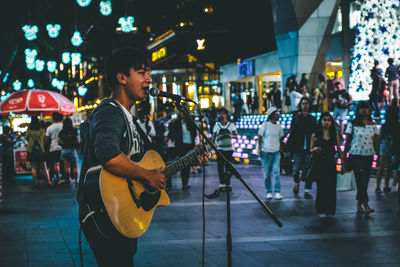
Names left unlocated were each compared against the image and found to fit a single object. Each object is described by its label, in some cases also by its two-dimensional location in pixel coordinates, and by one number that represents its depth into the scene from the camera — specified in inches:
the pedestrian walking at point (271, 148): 430.0
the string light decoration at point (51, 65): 1063.0
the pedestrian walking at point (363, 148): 361.4
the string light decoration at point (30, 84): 1455.0
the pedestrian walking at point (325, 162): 351.6
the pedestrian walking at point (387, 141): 426.1
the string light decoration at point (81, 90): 1311.0
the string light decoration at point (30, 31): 786.2
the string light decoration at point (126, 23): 721.0
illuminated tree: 796.6
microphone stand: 143.3
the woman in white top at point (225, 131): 480.0
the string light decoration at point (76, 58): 997.8
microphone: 138.7
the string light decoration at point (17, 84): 1433.3
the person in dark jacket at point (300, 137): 448.1
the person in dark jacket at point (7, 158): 646.2
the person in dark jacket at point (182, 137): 534.0
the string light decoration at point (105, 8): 698.2
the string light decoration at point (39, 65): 1027.3
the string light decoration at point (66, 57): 1055.0
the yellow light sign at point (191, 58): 2139.5
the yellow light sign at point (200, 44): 1255.8
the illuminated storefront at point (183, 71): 2043.6
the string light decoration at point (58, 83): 1200.1
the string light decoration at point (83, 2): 660.1
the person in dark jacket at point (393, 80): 695.1
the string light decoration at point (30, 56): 979.9
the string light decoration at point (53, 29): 833.5
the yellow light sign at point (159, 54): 2308.8
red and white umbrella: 624.1
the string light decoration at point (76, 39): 835.4
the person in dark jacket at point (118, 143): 116.8
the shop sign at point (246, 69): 1669.5
